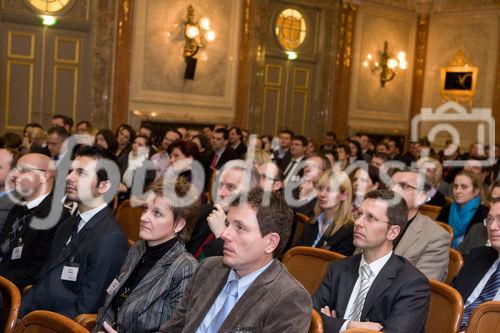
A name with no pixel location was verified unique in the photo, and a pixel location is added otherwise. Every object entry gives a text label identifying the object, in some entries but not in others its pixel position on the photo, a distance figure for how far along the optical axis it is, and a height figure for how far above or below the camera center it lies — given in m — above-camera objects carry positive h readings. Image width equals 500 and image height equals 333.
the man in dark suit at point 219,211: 3.62 -0.60
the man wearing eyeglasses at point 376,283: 2.80 -0.74
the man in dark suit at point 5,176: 4.16 -0.55
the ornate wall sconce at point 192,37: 10.94 +1.23
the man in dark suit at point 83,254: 3.10 -0.76
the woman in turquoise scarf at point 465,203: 5.18 -0.61
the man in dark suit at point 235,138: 9.64 -0.40
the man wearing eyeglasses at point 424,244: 3.69 -0.70
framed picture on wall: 14.20 +1.05
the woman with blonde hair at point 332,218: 3.99 -0.65
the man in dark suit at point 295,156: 7.92 -0.51
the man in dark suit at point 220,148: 8.29 -0.49
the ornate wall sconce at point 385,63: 13.98 +1.29
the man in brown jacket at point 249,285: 2.18 -0.62
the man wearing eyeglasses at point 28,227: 3.62 -0.75
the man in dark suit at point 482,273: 3.38 -0.79
